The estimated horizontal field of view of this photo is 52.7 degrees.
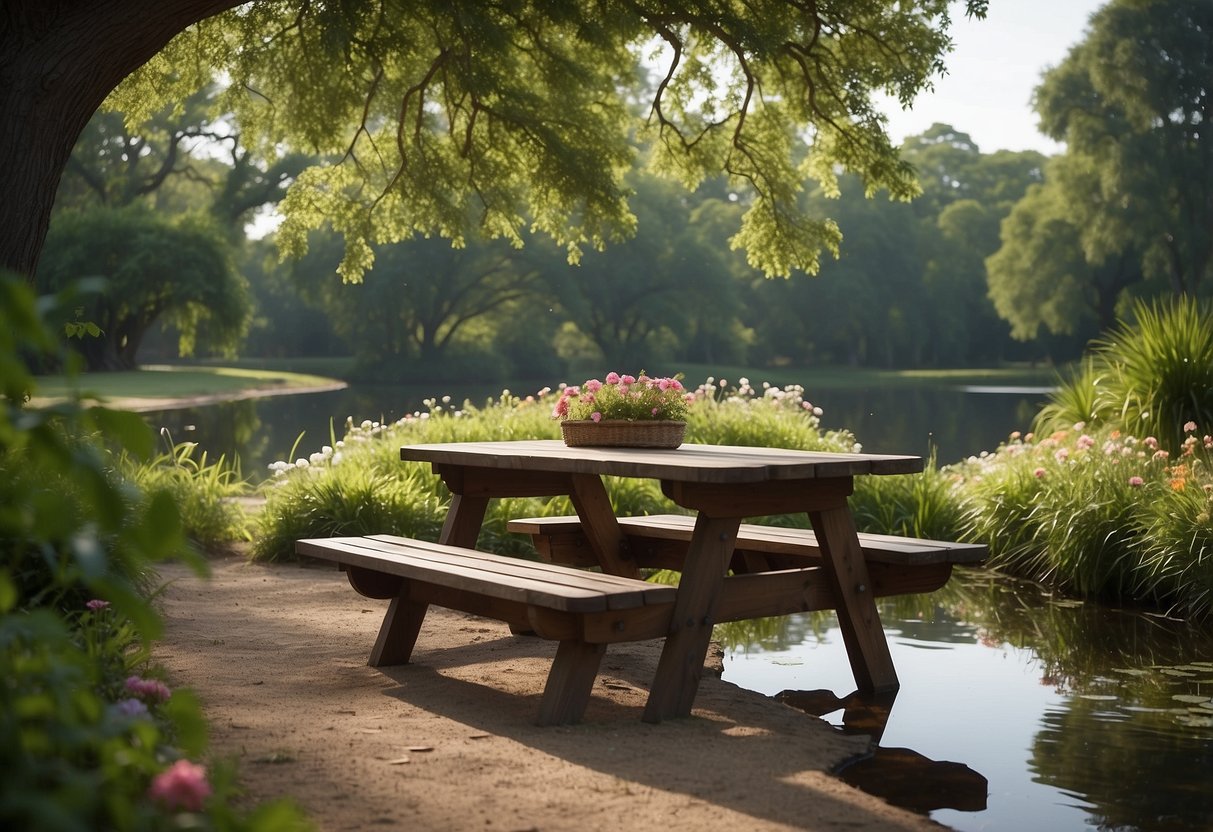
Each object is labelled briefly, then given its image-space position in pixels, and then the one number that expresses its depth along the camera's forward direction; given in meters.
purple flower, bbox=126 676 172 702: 3.46
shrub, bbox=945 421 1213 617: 7.23
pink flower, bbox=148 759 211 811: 1.93
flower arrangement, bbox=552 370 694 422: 5.43
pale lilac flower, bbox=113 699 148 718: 2.55
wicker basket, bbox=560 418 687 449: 5.41
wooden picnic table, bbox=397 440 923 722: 4.53
